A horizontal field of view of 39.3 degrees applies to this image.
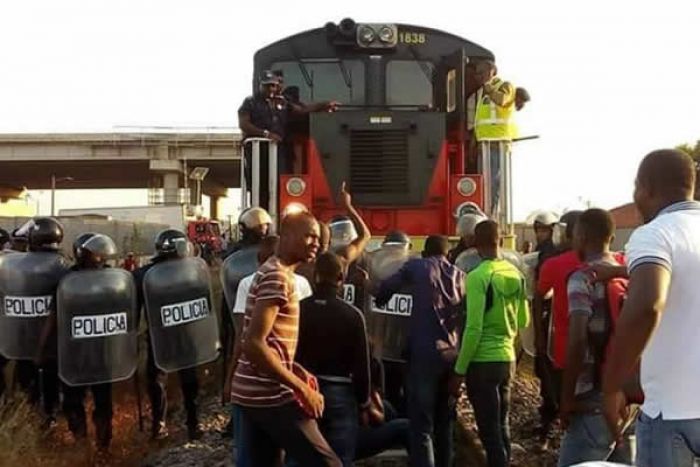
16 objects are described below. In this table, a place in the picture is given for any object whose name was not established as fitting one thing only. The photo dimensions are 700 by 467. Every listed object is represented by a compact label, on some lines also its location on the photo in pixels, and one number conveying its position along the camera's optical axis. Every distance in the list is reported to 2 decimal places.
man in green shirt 6.11
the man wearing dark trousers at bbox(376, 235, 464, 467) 6.25
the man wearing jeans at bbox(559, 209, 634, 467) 4.55
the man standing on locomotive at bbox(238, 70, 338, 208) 10.03
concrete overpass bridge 54.84
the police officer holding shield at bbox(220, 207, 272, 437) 7.15
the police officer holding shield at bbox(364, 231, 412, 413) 7.13
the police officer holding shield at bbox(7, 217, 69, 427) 7.61
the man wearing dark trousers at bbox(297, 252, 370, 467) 5.12
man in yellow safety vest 9.97
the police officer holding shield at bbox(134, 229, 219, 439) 7.57
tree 43.15
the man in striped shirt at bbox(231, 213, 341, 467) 4.47
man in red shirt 5.12
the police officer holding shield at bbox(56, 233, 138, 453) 7.32
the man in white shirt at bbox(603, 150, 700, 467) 3.51
